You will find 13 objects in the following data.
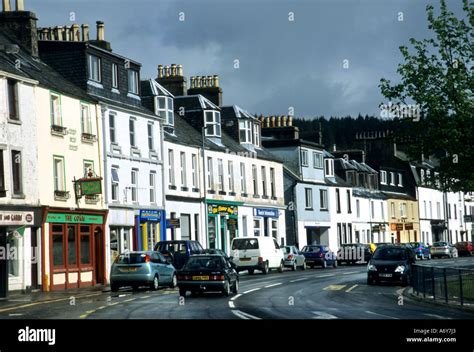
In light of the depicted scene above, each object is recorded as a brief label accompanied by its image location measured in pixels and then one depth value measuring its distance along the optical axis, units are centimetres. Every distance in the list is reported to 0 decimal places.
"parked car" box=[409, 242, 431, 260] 8060
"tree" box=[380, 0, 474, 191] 3178
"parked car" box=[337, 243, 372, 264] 7238
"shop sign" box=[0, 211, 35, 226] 3722
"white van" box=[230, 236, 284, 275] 5294
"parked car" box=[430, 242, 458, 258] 8819
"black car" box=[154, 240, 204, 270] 4538
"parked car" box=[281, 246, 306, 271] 6100
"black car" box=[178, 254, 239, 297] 3091
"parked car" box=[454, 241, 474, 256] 9525
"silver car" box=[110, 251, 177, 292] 3638
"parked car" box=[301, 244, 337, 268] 6594
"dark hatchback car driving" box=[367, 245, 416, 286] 3916
